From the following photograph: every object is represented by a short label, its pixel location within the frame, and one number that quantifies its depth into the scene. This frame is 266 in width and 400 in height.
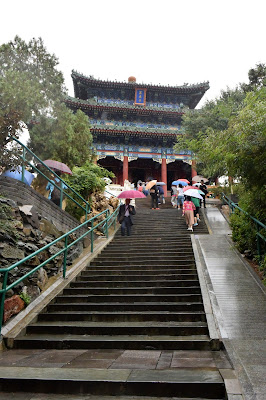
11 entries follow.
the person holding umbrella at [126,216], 10.91
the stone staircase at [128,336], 3.05
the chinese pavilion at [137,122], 24.16
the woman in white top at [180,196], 15.62
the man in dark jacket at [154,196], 16.16
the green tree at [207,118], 17.85
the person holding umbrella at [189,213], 11.44
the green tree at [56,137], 12.48
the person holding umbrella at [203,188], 15.75
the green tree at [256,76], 17.19
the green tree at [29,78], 9.62
